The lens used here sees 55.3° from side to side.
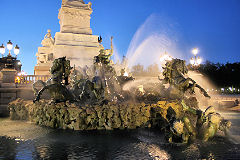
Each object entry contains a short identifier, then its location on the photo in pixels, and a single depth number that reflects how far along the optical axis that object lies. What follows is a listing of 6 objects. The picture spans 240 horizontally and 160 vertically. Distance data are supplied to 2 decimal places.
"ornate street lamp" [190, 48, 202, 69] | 19.69
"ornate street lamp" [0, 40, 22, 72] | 16.47
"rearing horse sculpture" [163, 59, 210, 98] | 11.71
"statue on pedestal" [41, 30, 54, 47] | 31.08
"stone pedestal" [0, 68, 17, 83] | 17.72
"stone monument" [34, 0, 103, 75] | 24.50
